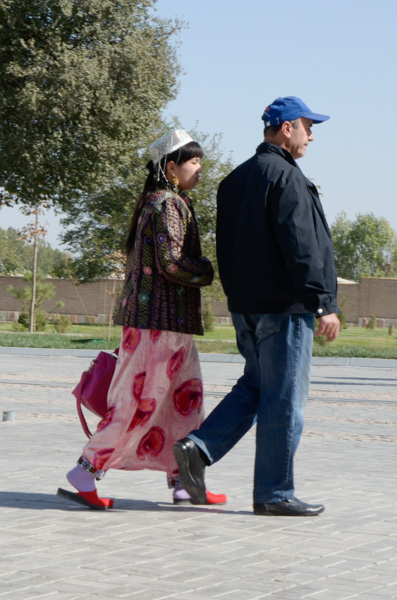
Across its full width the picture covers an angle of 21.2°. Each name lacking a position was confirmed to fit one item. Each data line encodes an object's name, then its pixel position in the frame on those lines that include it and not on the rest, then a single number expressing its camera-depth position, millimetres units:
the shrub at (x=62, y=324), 35284
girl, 5141
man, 4852
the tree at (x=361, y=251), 78938
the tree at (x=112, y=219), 34344
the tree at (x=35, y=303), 36031
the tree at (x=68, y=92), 22500
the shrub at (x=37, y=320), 36125
